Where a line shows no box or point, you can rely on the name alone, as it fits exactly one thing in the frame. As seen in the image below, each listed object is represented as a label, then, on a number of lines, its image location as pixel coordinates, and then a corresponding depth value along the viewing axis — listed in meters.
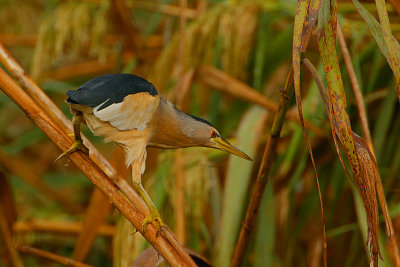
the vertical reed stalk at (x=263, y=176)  7.19
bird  7.24
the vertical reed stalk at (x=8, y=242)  7.35
